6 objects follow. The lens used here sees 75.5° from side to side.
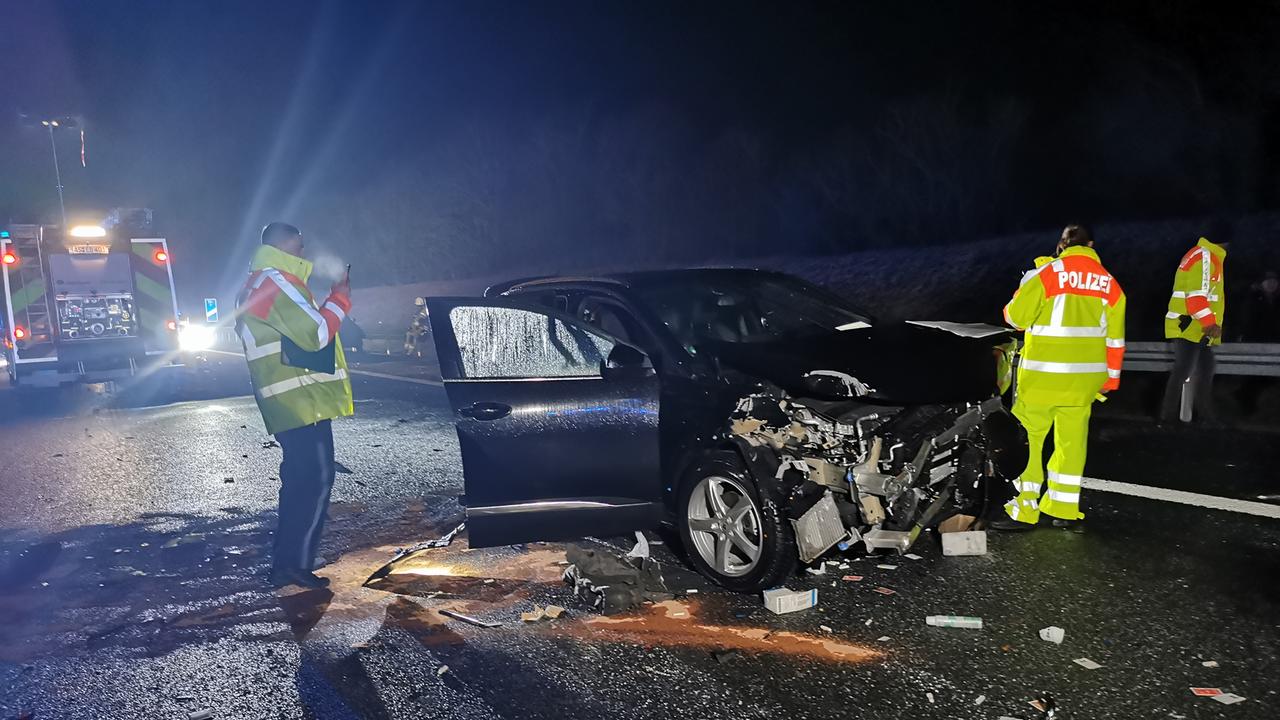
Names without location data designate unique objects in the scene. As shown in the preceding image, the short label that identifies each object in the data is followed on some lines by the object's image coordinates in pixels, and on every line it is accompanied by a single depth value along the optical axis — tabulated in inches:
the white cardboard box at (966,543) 179.0
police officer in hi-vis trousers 191.8
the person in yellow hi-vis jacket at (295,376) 177.3
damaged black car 153.7
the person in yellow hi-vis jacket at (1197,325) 301.9
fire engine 544.7
